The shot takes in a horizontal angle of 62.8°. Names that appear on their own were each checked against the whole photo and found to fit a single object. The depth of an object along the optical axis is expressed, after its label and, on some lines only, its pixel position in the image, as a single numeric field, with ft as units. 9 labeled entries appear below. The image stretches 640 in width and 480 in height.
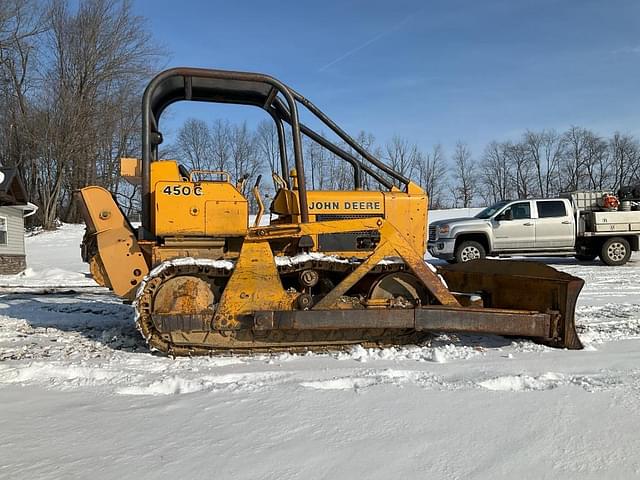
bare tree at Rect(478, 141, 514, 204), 247.91
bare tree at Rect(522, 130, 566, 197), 246.06
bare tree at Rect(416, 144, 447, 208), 239.09
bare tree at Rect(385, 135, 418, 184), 232.12
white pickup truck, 48.32
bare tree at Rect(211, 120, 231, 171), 184.79
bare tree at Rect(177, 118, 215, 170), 179.63
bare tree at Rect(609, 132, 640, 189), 229.25
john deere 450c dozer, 16.19
